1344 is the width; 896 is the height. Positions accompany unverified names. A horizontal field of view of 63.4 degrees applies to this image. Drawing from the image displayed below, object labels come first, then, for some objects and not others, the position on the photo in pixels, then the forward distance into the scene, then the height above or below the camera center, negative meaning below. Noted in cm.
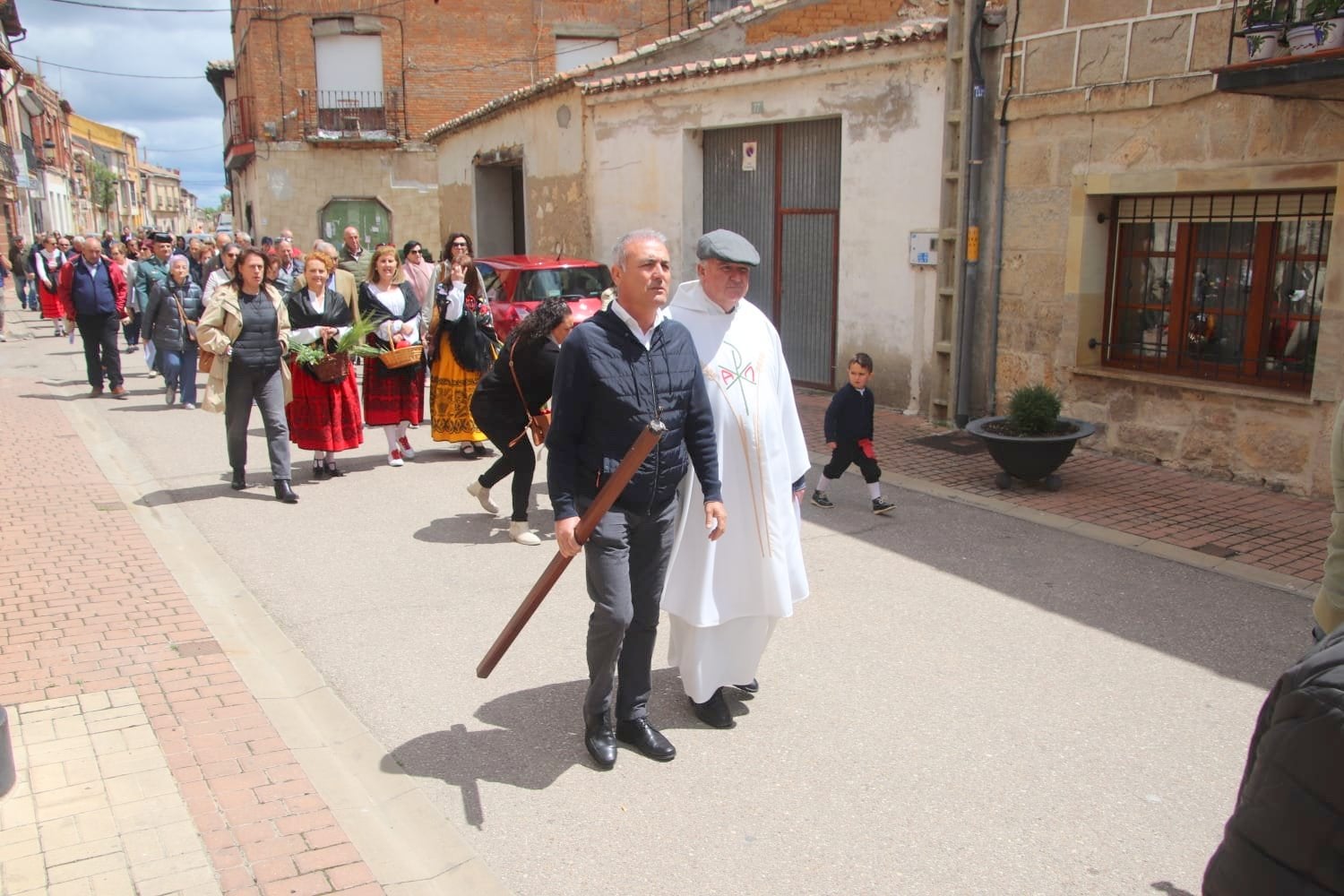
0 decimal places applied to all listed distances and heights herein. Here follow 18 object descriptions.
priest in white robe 402 -89
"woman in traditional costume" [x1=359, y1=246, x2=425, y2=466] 874 -74
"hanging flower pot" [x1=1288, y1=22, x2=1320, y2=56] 680 +130
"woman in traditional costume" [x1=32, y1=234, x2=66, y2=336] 2055 -54
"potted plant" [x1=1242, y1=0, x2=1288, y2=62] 712 +146
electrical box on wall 1055 +1
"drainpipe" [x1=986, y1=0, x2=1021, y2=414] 961 -3
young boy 734 -119
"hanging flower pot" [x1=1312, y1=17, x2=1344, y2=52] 671 +131
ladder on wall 989 +32
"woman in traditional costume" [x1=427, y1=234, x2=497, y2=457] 877 -81
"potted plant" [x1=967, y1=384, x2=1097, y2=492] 784 -135
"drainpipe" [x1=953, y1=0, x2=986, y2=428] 969 -1
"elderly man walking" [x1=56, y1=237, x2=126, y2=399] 1220 -61
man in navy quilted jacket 362 -63
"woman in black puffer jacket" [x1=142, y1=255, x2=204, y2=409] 1209 -85
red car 1339 -44
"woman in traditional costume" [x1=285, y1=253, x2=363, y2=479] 815 -104
